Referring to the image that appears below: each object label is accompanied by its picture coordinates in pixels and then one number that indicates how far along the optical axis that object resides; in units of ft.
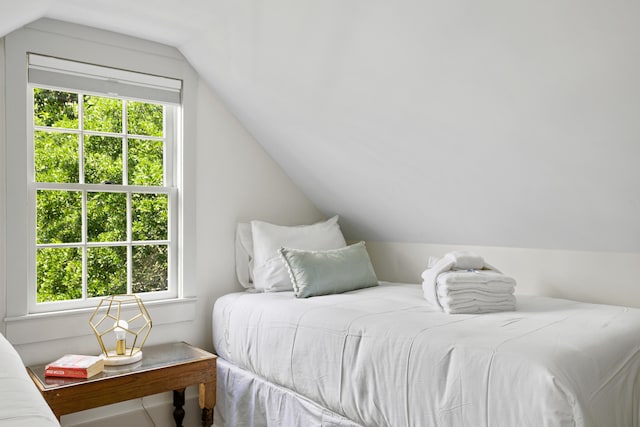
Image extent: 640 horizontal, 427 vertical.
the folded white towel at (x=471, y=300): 7.31
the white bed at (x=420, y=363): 5.11
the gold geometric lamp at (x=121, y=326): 8.26
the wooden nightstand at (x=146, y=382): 7.14
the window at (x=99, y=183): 8.66
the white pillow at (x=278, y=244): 9.92
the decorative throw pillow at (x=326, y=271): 9.14
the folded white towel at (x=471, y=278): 7.39
